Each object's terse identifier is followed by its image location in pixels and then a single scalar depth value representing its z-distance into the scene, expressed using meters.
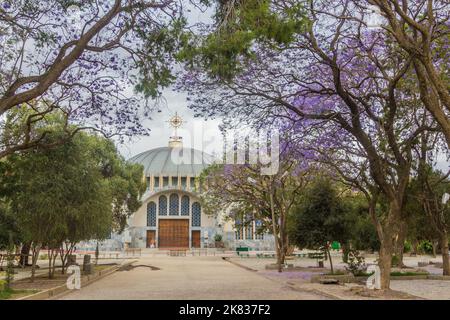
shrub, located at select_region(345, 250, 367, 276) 20.86
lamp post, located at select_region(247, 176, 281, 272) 26.42
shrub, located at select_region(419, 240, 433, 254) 53.34
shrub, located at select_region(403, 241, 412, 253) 53.75
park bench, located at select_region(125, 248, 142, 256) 56.71
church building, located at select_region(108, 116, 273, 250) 67.19
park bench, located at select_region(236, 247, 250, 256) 54.44
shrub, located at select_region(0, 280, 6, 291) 14.88
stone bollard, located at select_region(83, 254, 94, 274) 23.34
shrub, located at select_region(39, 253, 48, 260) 43.92
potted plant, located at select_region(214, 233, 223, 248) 65.94
